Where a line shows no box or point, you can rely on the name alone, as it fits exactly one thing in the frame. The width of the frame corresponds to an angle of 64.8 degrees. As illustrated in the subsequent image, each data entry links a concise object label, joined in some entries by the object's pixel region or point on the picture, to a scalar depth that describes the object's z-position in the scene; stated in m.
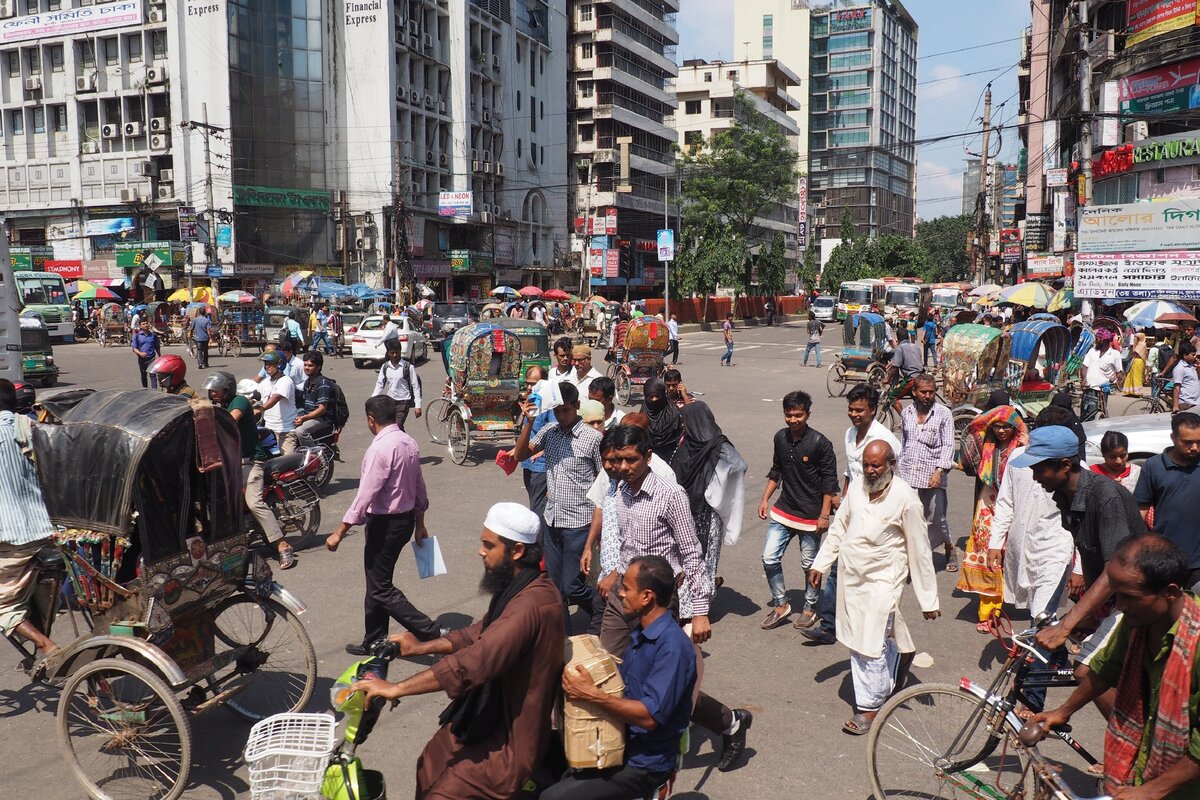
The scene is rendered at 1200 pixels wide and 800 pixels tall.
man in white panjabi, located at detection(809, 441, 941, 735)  4.86
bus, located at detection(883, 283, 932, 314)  49.69
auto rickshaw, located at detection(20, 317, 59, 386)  20.41
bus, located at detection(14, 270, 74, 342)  30.38
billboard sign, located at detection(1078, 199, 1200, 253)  19.33
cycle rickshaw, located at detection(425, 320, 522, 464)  12.76
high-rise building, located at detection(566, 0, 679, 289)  64.50
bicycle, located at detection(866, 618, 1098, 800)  3.69
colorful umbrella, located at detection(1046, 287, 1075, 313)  21.97
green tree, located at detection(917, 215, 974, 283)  96.69
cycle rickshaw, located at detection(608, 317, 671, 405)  19.83
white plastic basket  3.11
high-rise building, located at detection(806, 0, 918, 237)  111.25
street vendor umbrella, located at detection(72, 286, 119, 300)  37.38
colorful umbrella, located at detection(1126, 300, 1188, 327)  17.91
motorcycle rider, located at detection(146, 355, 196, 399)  6.63
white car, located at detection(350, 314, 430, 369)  26.16
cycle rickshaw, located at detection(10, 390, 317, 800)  4.30
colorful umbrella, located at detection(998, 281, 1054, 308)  21.81
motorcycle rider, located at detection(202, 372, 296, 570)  7.46
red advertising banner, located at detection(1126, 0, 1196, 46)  24.81
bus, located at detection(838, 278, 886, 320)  51.94
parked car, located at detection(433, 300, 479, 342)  33.94
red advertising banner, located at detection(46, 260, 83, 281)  44.88
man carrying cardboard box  3.15
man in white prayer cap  3.03
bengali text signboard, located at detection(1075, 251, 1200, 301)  19.11
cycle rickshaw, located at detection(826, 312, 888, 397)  20.47
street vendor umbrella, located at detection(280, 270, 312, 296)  36.16
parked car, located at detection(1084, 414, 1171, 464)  8.63
